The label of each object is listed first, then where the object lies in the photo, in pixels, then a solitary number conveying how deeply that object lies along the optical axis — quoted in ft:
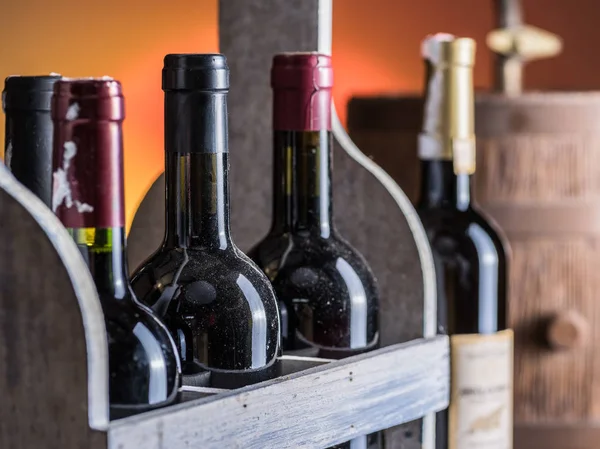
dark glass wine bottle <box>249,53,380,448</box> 2.82
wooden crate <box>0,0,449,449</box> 2.23
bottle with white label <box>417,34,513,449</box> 3.14
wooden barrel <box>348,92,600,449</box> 4.37
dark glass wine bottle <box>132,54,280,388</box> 2.54
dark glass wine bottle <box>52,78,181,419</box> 2.33
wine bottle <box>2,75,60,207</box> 2.63
